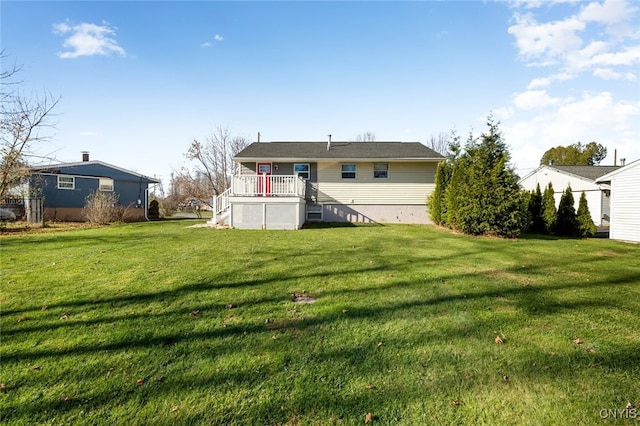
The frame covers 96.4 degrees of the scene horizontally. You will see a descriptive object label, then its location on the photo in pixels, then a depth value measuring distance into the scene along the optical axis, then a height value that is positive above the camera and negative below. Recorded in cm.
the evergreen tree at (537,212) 1406 -16
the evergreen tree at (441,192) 1425 +79
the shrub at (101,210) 1608 -29
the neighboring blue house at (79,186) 1791 +126
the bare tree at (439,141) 4262 +1007
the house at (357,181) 1619 +149
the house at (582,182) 1898 +210
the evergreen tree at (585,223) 1277 -61
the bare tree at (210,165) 2967 +443
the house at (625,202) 1178 +32
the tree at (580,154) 3422 +673
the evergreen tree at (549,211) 1366 -10
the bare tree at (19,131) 1377 +356
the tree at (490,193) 1112 +61
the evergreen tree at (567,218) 1311 -41
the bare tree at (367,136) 4644 +1160
